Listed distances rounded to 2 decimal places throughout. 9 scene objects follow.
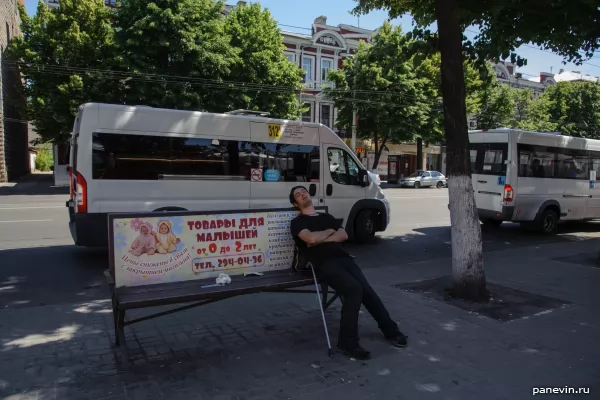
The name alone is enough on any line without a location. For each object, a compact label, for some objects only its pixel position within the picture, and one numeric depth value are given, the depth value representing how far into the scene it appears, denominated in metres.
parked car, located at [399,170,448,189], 36.41
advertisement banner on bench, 4.04
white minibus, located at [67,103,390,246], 7.35
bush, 57.54
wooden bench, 3.80
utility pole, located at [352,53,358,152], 34.56
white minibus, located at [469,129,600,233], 11.47
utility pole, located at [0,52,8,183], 28.56
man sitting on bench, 4.11
